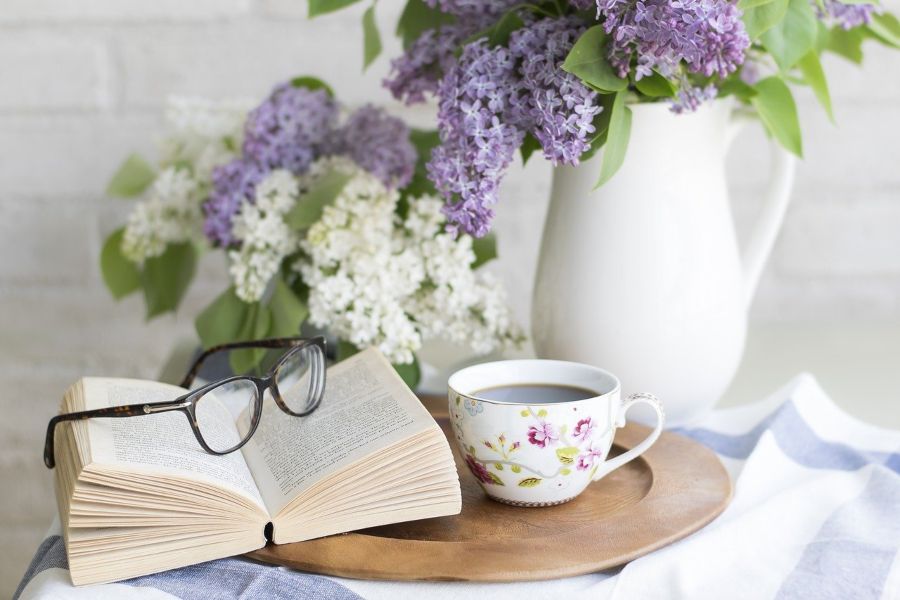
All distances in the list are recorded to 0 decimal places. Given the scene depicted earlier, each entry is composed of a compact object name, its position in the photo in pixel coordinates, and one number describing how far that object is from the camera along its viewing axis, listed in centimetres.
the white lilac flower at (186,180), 91
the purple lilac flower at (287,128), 85
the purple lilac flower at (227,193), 84
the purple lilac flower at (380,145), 85
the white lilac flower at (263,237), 81
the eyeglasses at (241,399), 57
